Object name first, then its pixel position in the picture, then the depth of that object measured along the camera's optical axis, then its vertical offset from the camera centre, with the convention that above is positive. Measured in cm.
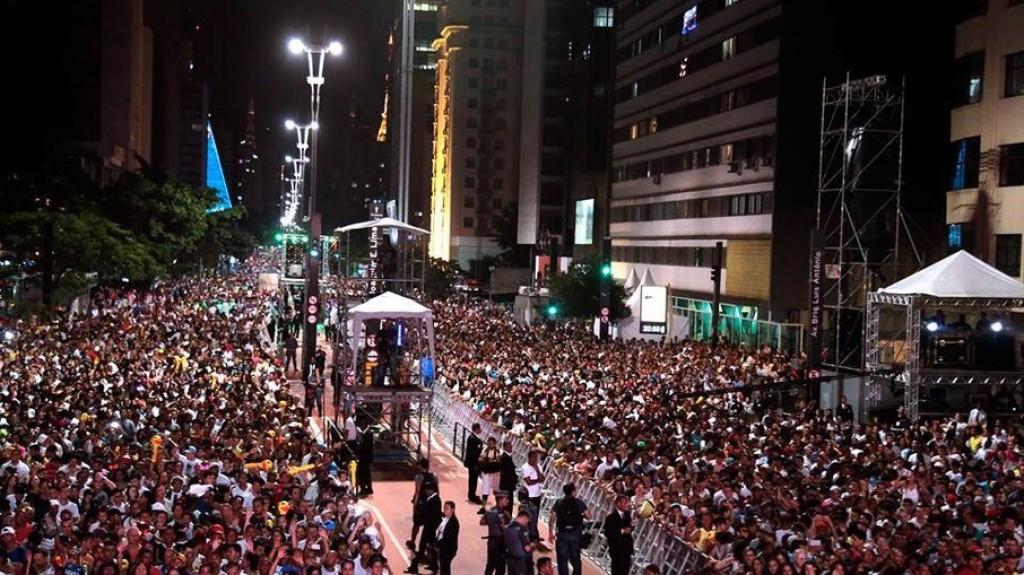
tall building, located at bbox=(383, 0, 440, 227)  16325 +1899
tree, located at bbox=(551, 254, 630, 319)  5781 -177
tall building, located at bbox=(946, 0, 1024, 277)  3472 +374
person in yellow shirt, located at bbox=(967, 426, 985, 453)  2045 -297
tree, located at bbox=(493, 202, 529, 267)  11256 +127
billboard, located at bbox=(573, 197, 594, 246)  8231 +207
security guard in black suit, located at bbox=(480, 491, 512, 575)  1438 -335
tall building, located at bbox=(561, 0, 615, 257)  8306 +1018
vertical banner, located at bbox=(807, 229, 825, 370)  2925 -101
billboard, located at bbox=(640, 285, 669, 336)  4772 -204
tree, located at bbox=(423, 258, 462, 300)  8211 -214
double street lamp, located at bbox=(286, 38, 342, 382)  3616 -27
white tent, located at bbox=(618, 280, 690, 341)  5127 -301
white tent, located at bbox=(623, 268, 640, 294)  6029 -131
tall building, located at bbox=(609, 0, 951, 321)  4597 +567
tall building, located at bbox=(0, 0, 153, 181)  9606 +1320
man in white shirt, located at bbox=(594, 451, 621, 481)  1733 -304
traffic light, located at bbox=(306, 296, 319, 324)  3619 -191
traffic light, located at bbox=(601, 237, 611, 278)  5021 -16
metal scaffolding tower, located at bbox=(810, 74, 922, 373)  3117 +136
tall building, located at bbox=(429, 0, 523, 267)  13050 +1378
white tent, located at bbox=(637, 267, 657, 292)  5629 -109
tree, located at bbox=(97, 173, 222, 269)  6481 +159
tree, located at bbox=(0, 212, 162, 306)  4506 -43
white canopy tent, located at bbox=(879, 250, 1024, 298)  2500 -36
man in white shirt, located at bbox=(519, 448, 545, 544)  1753 -323
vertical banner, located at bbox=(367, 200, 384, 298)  2885 -50
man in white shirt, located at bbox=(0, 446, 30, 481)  1516 -285
